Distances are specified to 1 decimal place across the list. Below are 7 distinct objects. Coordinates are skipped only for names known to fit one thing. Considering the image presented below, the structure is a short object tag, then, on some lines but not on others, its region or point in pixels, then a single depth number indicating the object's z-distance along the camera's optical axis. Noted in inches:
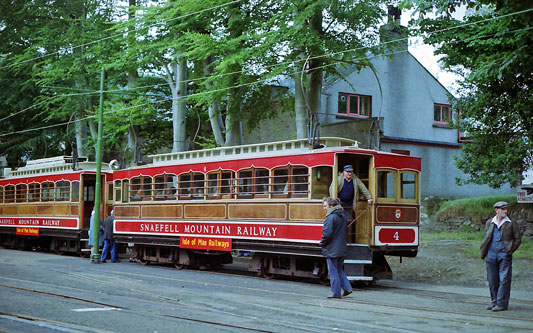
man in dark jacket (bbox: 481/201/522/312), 462.3
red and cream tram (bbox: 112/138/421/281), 629.3
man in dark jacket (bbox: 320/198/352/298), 516.7
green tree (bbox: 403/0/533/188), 597.0
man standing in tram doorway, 609.9
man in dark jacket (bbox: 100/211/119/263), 929.5
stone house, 1353.3
